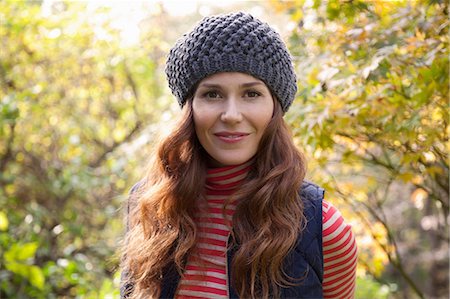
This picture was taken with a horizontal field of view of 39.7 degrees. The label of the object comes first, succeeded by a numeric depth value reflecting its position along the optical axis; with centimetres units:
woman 178
